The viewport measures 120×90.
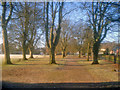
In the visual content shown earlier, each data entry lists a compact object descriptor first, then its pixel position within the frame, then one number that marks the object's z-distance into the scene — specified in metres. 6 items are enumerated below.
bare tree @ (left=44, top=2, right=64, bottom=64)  14.89
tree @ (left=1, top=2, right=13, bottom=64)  12.84
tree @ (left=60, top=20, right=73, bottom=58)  27.91
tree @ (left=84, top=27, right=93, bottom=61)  20.68
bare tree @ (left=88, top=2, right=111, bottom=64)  13.67
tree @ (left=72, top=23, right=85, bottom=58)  22.30
